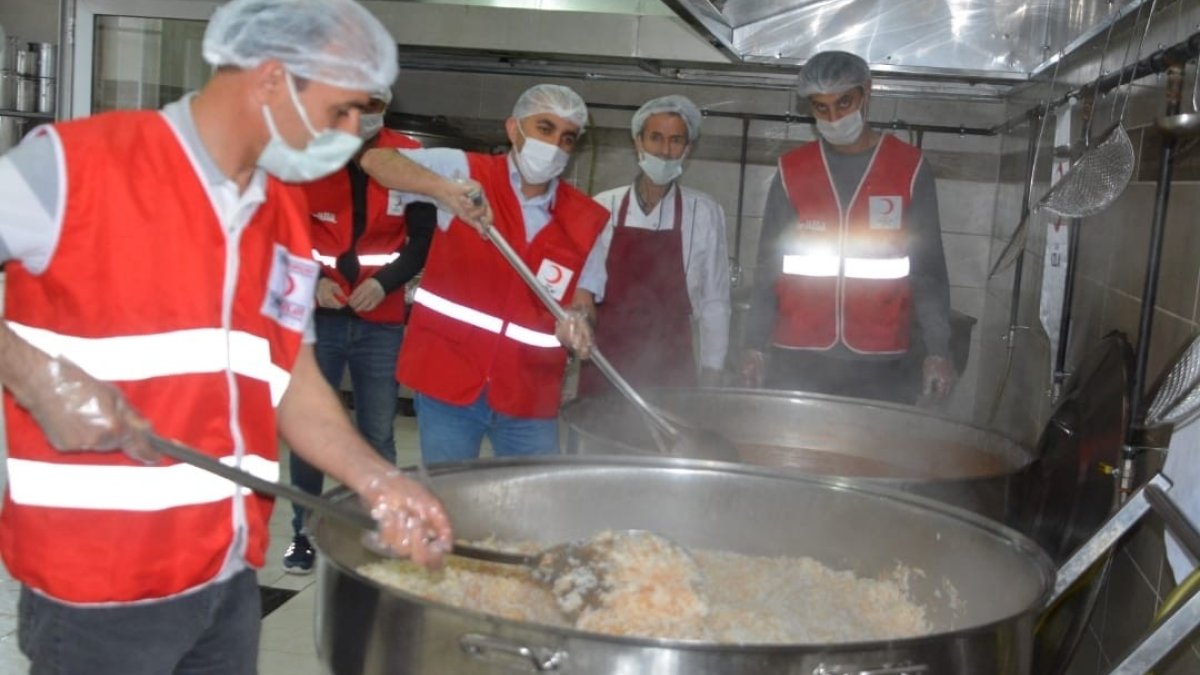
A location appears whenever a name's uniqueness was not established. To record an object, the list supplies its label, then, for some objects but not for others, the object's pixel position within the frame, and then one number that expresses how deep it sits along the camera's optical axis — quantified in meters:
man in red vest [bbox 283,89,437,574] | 3.28
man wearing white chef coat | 3.59
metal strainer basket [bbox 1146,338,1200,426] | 1.60
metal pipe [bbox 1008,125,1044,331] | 3.92
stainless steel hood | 3.24
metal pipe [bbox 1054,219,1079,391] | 2.80
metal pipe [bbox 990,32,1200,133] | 1.93
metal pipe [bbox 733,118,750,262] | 5.20
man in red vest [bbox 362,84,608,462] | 2.75
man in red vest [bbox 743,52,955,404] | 3.15
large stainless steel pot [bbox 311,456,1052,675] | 1.26
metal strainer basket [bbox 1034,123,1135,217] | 2.22
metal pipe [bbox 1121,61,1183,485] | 1.92
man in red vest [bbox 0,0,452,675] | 1.28
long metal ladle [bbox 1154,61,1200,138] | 1.67
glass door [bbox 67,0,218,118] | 5.02
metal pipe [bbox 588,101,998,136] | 4.89
